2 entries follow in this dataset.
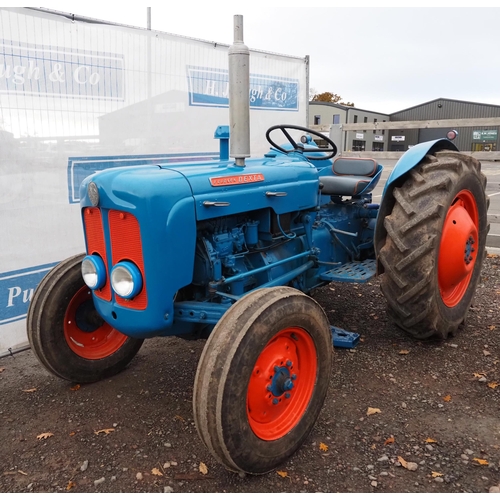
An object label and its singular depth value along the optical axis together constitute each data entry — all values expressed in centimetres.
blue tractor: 225
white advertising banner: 381
